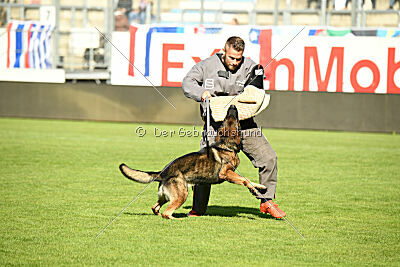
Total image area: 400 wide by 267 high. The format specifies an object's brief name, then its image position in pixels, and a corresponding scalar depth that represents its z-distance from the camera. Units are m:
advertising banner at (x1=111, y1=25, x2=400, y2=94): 42.53
